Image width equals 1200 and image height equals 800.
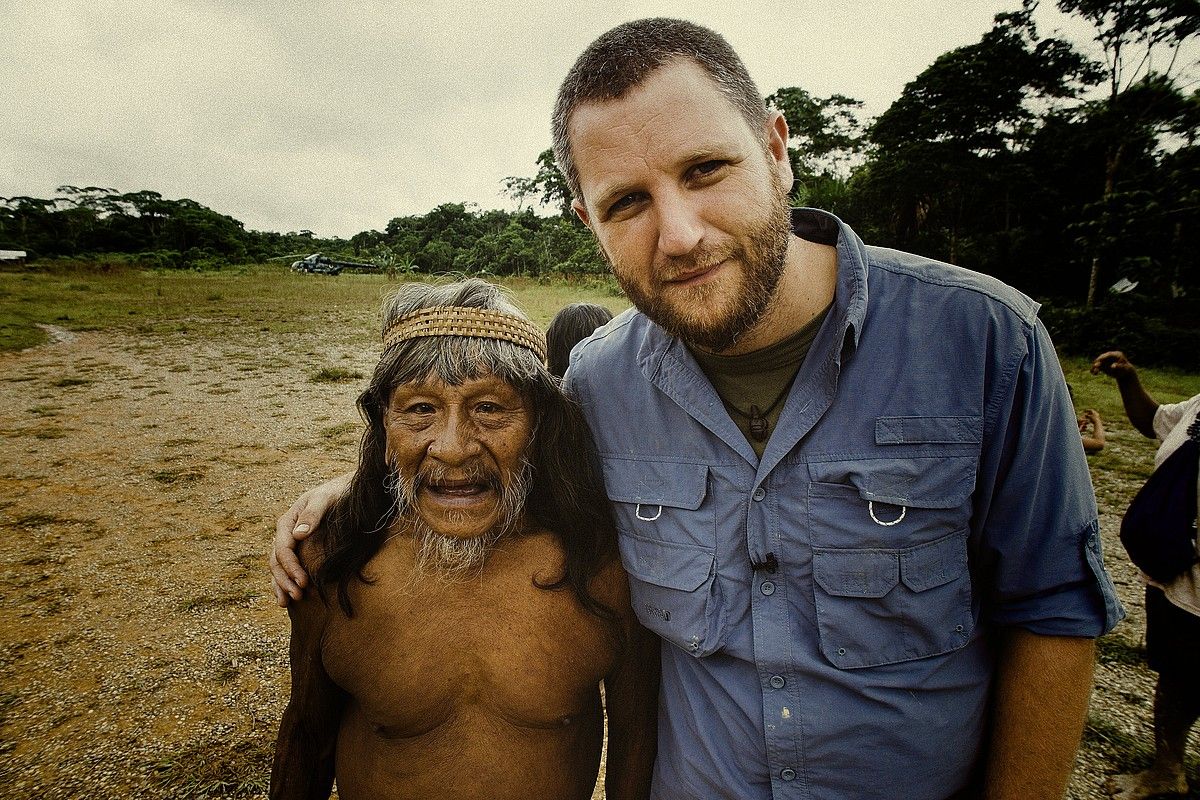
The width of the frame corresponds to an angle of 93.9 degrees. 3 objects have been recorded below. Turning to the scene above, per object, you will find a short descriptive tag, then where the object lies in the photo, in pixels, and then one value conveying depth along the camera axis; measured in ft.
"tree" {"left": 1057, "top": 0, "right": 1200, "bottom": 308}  46.21
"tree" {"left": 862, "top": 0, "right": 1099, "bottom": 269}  58.39
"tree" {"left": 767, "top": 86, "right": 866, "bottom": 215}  93.97
